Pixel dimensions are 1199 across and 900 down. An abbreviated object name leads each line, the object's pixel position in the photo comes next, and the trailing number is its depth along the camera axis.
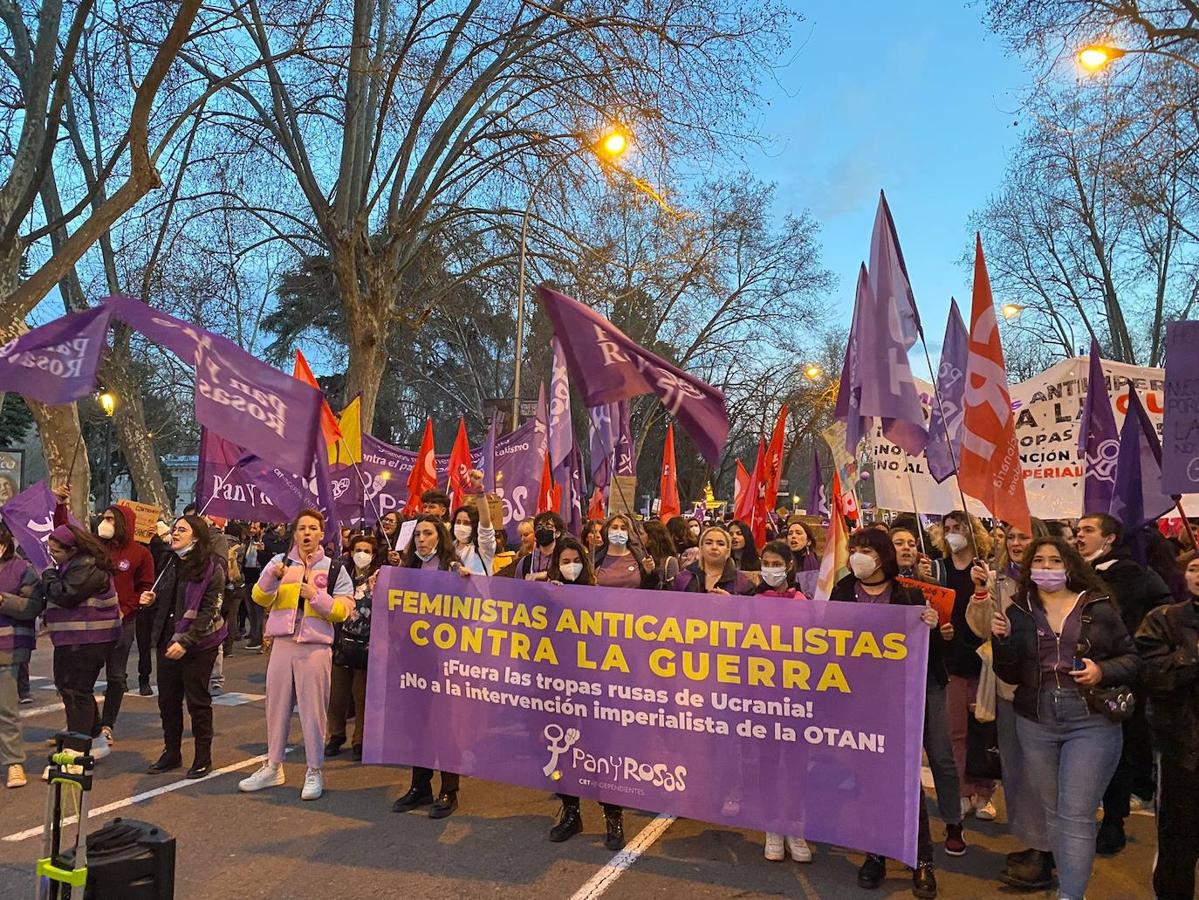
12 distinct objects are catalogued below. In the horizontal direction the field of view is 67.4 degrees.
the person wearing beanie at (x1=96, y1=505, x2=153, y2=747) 6.86
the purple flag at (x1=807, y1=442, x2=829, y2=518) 15.03
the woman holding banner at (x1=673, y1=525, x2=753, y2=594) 5.52
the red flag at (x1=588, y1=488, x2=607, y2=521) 9.48
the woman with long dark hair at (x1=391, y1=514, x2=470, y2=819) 5.45
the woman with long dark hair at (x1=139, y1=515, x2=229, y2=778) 6.09
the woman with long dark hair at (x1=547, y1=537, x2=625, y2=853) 4.98
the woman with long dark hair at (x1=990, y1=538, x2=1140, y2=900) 4.02
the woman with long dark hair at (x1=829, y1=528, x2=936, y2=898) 4.42
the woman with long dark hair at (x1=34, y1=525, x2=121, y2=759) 6.01
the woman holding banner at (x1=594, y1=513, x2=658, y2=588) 6.30
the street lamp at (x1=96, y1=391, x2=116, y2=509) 40.75
